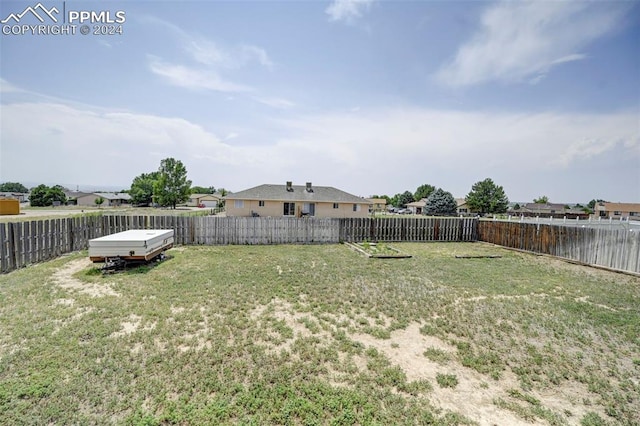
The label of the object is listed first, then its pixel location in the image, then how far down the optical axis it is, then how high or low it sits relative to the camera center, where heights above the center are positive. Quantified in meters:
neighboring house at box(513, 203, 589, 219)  56.05 -0.98
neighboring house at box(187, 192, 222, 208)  70.86 -0.26
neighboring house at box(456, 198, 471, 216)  61.88 -0.97
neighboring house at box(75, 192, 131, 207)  68.94 -0.63
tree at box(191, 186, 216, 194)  98.93 +3.33
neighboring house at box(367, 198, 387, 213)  73.29 -0.45
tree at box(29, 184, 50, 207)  55.97 -0.30
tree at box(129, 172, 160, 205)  62.06 +1.49
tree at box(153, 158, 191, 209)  45.50 +2.68
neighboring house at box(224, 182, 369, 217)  25.86 -0.13
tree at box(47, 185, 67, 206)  57.19 +0.04
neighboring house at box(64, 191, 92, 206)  68.88 +0.12
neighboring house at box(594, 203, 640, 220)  49.50 -0.51
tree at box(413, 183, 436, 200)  81.64 +3.61
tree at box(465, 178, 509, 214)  55.00 +1.27
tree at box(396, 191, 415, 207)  82.25 +1.44
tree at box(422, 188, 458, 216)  52.38 -0.09
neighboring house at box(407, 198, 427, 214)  65.81 -0.93
